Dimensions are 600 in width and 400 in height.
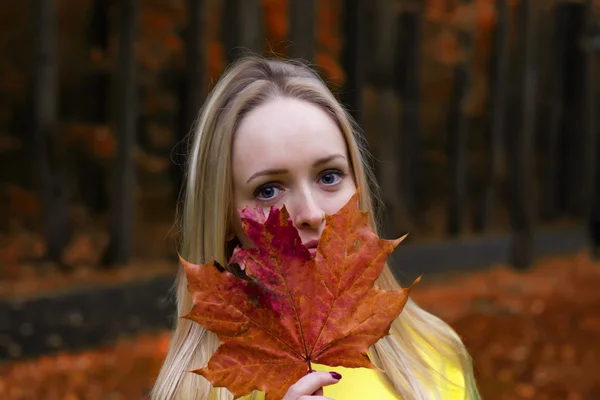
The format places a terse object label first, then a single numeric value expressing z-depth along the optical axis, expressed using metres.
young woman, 1.73
